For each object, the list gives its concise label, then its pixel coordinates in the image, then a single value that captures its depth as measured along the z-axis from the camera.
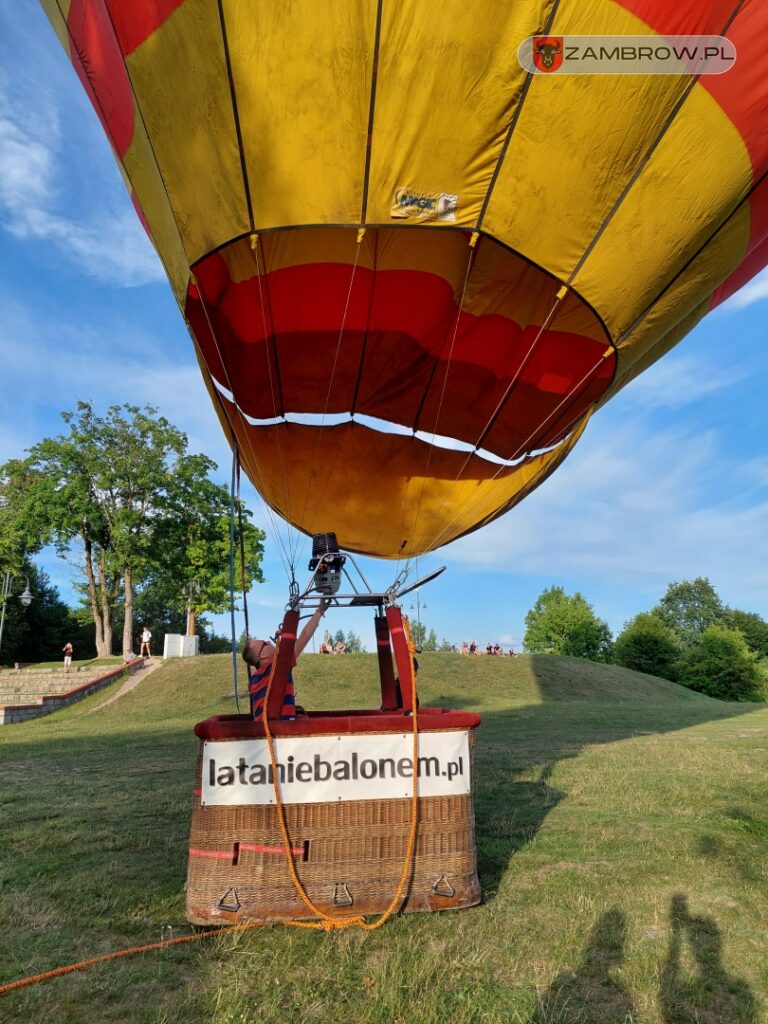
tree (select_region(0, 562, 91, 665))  42.19
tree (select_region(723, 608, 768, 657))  73.31
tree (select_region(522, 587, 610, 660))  61.41
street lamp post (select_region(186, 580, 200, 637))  34.84
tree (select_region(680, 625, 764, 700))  41.72
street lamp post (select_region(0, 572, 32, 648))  25.38
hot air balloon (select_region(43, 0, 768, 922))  3.67
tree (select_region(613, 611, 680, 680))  42.72
